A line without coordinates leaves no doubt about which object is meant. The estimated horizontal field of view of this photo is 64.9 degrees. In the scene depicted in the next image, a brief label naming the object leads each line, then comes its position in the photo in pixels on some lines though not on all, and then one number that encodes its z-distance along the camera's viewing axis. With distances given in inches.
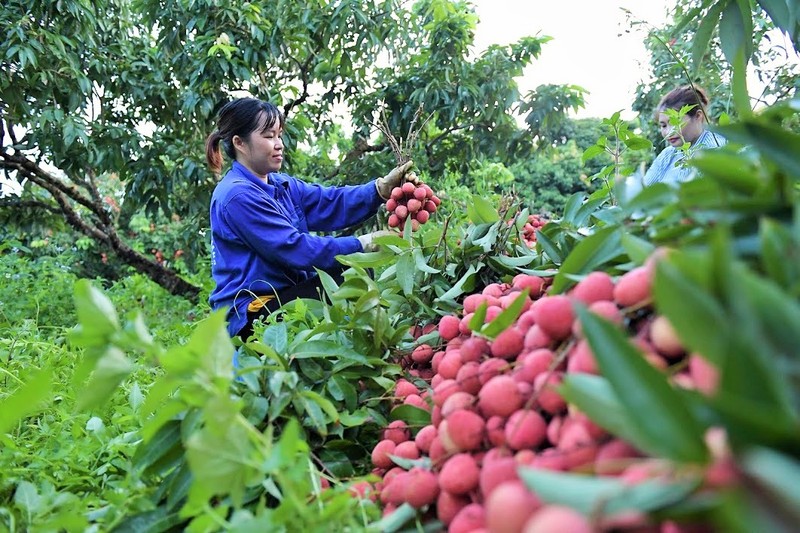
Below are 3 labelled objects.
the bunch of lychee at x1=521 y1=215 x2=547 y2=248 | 45.6
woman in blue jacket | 66.6
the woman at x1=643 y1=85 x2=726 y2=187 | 84.6
